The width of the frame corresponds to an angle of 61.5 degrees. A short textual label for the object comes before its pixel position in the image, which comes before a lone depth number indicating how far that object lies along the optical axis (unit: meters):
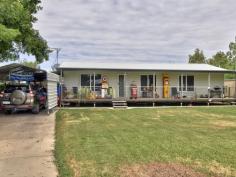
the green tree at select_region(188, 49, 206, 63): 33.50
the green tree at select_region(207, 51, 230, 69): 31.68
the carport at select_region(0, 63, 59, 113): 11.37
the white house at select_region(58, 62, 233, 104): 14.03
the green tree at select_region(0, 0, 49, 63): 6.90
